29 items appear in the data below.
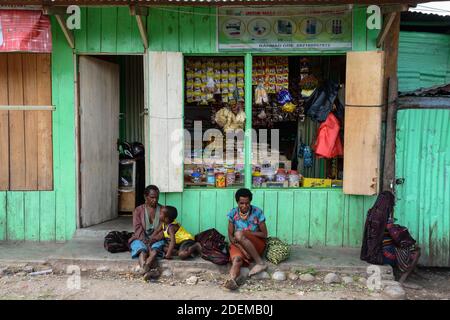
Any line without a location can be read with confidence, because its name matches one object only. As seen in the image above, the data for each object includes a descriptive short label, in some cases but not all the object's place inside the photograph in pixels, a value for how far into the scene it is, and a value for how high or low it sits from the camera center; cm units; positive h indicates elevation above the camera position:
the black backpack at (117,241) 575 -132
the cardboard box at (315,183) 631 -62
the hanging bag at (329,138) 629 -2
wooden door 634 -9
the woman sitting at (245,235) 530 -112
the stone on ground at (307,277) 532 -157
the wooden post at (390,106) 592 +38
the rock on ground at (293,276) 535 -157
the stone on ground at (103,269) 550 -156
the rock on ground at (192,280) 527 -161
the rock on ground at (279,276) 534 -156
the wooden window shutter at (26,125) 620 +9
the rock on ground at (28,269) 552 -158
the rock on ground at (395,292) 495 -162
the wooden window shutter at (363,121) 586 +19
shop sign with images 600 +129
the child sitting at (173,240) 552 -125
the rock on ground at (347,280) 530 -159
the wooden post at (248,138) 618 -4
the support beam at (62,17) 550 +136
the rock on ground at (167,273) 541 -157
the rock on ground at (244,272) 531 -152
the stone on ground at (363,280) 531 -160
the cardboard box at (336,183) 628 -62
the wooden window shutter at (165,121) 596 +17
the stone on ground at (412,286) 541 -168
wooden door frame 614 +2
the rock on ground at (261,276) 534 -157
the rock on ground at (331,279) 530 -158
